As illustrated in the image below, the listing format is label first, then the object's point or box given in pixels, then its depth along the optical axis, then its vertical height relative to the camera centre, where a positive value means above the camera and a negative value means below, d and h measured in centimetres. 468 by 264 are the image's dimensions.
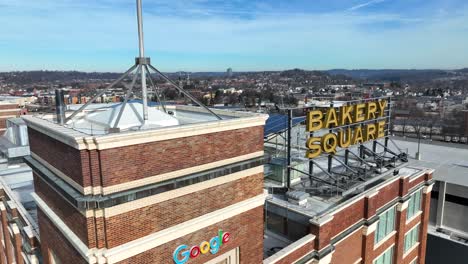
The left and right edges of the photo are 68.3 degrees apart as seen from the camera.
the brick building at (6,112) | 7269 -639
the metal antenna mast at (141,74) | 1299 +22
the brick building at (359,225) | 1817 -902
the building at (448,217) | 3391 -1473
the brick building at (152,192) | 1045 -383
